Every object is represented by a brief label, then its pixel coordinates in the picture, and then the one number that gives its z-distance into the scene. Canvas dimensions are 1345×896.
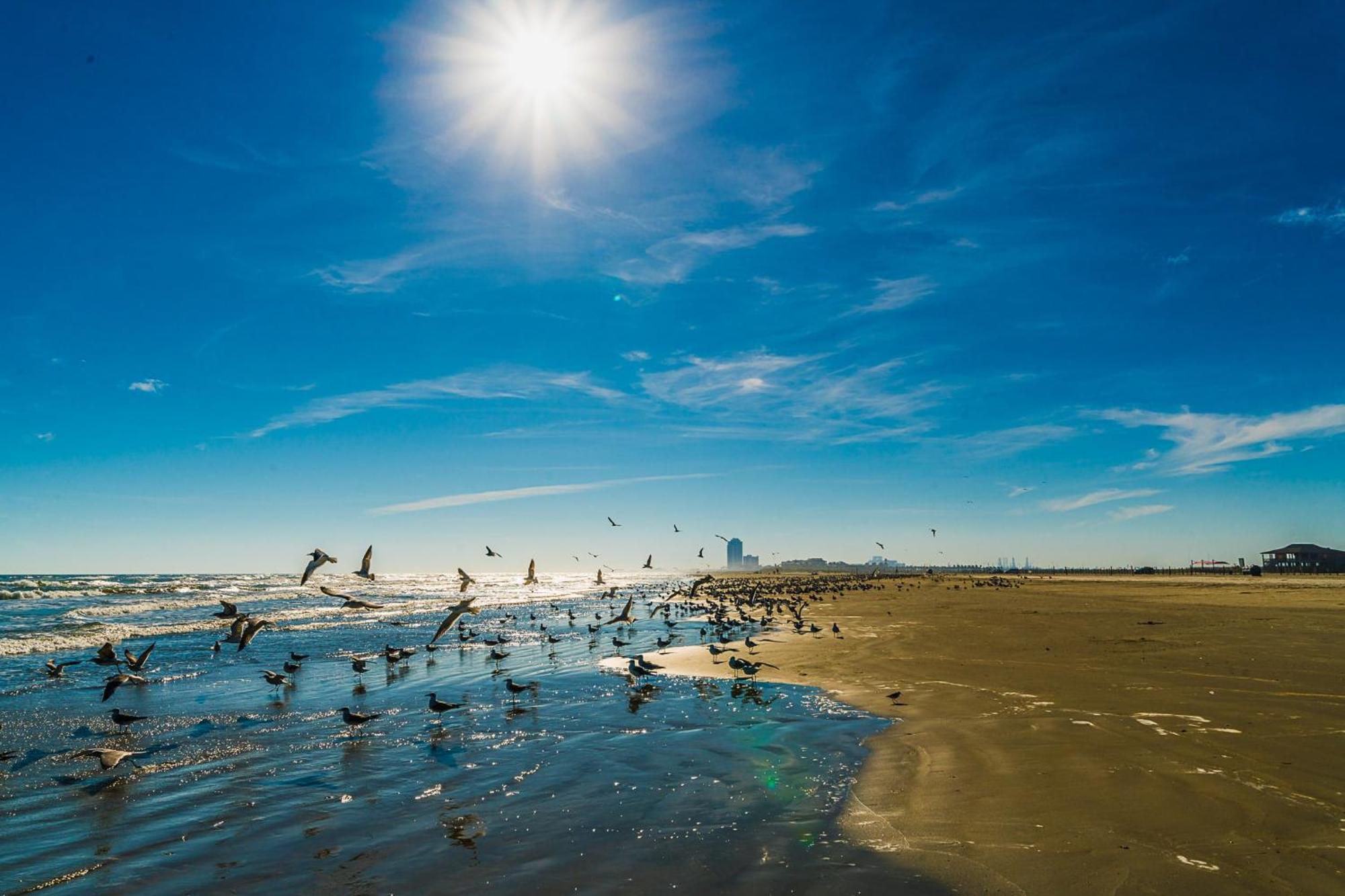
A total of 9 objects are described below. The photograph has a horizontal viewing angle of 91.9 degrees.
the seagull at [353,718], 13.53
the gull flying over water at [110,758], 11.34
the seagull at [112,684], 15.93
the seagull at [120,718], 14.27
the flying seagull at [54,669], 20.94
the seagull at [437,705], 14.88
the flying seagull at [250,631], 18.94
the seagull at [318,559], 16.20
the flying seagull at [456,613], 16.66
